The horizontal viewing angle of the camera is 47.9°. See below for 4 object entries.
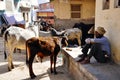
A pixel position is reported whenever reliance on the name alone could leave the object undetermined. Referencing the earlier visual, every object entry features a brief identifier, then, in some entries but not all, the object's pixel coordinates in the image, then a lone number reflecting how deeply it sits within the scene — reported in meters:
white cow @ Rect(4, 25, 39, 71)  4.63
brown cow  3.93
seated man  3.22
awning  12.46
